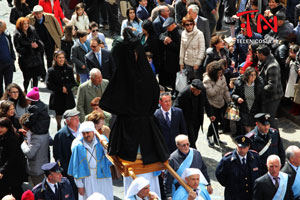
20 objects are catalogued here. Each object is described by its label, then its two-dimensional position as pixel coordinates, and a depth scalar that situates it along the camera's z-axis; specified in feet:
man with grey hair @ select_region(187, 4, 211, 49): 49.49
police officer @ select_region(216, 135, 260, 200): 32.22
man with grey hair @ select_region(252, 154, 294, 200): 30.76
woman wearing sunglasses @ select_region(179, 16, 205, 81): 45.47
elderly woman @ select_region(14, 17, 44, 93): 47.67
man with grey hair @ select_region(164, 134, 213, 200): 30.76
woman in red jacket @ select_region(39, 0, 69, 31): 56.95
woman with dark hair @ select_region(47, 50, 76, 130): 42.80
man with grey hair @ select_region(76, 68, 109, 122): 39.19
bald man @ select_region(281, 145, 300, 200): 31.83
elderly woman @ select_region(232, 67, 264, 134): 41.19
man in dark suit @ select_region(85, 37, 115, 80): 44.16
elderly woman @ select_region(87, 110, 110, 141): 34.06
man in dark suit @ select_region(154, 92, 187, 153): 36.22
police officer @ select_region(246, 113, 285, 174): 34.17
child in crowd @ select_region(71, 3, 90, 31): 54.60
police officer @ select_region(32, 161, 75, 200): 30.22
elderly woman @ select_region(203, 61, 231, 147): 41.78
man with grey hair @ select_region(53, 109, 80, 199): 33.42
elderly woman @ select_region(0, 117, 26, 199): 33.40
